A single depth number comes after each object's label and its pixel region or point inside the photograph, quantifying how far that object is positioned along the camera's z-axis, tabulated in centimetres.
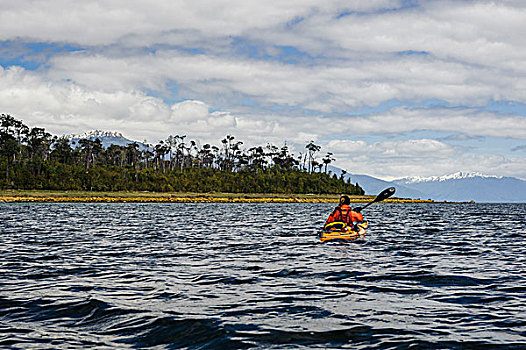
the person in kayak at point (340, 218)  2959
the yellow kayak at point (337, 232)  2956
